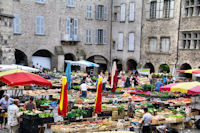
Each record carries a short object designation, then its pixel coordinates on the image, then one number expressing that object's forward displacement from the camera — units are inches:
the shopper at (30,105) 473.1
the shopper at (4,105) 470.8
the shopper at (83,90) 669.3
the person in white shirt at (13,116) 404.2
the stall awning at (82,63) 1117.7
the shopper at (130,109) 529.3
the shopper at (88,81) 875.4
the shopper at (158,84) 829.0
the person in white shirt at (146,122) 437.1
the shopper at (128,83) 944.7
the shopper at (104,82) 836.3
